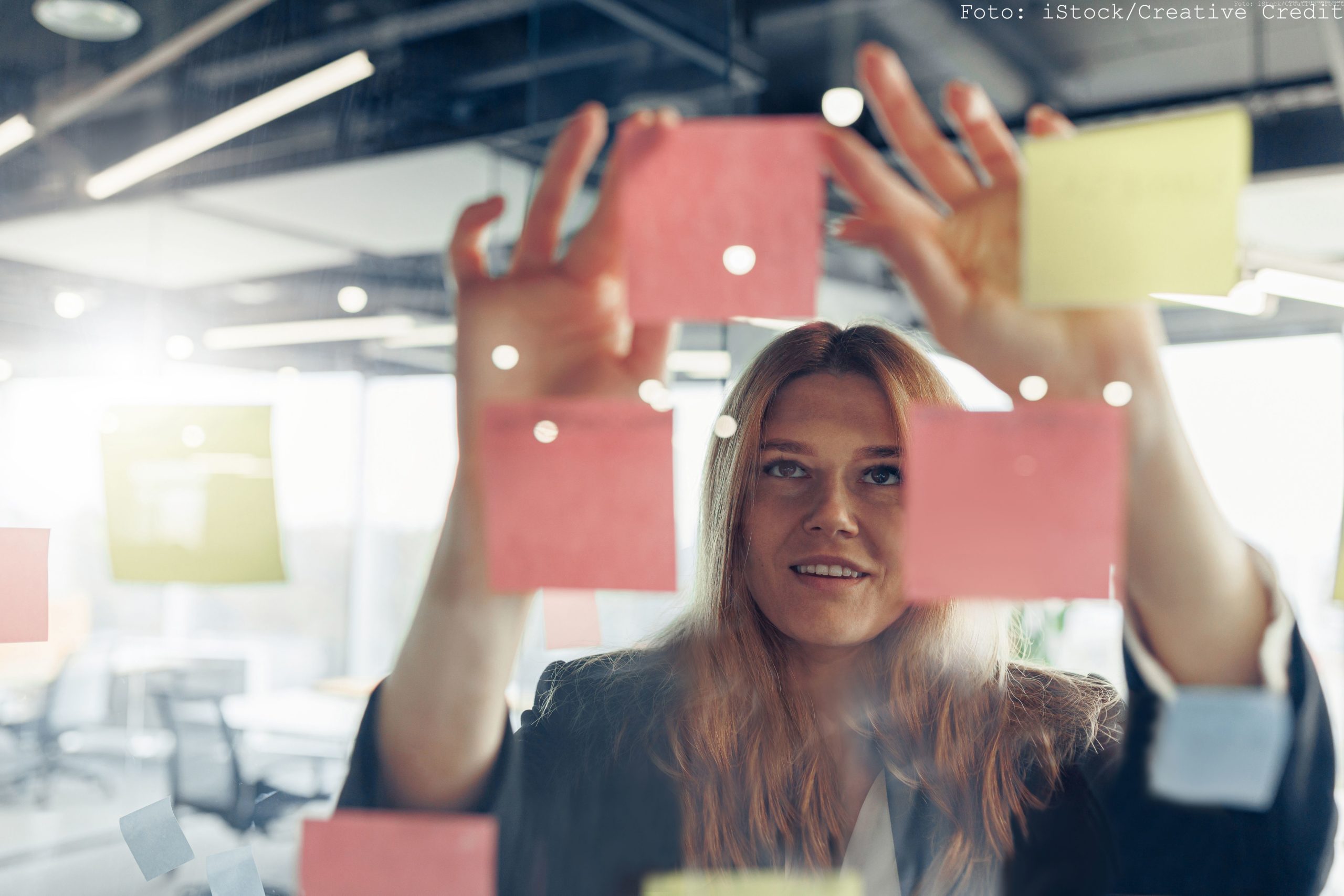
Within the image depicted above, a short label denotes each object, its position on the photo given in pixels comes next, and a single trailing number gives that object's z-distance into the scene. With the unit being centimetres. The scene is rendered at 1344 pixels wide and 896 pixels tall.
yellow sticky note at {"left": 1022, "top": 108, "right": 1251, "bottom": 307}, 54
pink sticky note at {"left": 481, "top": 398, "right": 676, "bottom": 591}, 62
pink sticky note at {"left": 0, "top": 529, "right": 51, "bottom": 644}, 76
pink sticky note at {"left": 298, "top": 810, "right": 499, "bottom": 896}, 65
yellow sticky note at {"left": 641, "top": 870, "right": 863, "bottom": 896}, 63
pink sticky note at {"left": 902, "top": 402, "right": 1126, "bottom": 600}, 57
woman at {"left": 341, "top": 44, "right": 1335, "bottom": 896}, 58
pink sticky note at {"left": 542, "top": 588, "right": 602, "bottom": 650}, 67
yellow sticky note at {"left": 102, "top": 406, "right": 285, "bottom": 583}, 73
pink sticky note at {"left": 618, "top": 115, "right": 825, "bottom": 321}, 60
